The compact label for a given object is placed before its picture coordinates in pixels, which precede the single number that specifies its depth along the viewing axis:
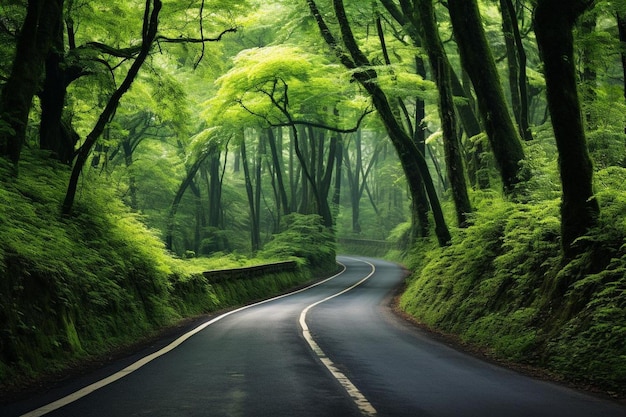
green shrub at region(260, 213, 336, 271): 38.03
